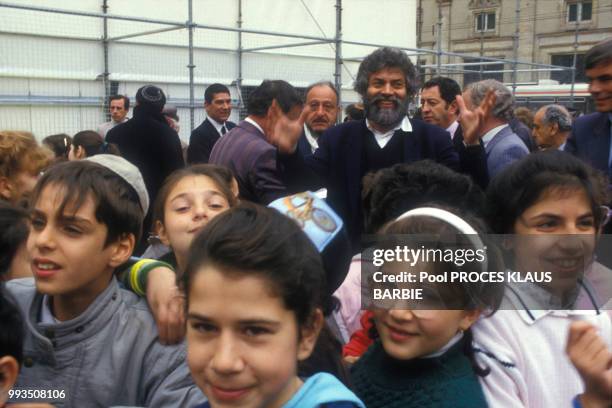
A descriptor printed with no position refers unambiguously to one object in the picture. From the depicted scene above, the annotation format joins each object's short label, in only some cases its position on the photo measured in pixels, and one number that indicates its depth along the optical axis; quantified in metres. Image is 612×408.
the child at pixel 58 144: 4.93
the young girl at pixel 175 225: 1.58
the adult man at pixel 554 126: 5.41
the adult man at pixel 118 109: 7.24
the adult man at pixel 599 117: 3.01
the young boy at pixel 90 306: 1.54
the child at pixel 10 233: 1.78
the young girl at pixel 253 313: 1.23
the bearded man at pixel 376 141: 3.20
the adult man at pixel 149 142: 4.65
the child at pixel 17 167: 2.69
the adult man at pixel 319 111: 5.14
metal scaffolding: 6.82
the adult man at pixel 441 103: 5.37
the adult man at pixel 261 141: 2.84
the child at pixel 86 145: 4.35
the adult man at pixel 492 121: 3.18
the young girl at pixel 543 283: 1.51
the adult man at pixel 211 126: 5.37
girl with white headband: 1.49
